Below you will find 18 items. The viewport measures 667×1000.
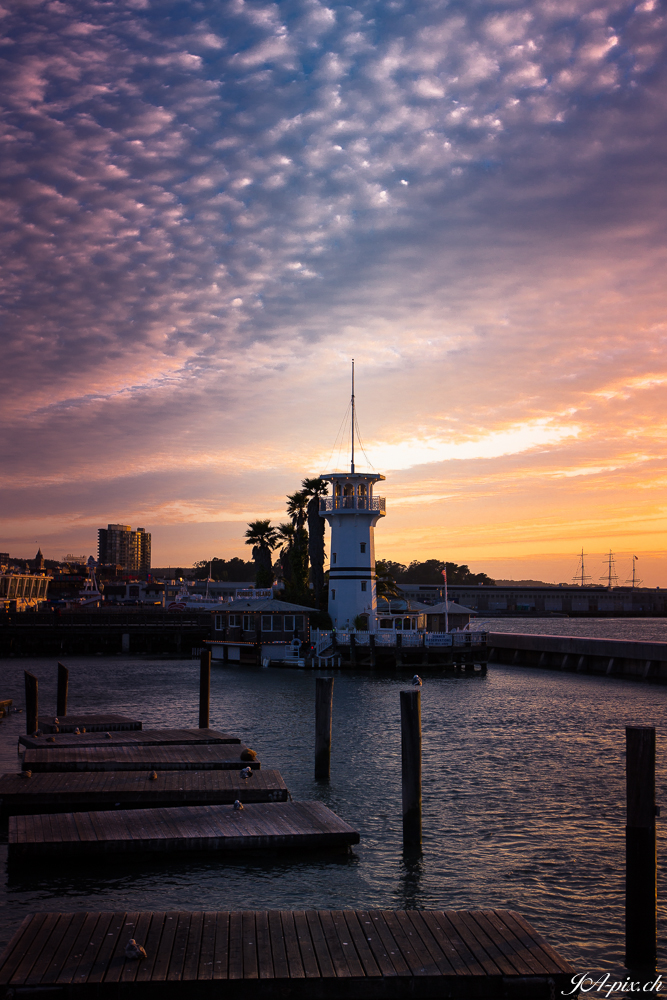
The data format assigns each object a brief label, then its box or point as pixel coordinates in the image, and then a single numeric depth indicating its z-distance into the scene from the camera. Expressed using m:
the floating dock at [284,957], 9.77
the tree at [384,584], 78.38
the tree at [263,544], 88.12
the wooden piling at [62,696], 32.78
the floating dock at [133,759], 22.42
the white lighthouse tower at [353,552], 64.50
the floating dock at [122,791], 19.17
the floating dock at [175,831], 15.84
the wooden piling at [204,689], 31.08
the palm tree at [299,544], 79.19
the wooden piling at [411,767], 17.38
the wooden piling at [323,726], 23.58
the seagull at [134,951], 10.08
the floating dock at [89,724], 28.72
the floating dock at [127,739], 25.38
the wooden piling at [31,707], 28.84
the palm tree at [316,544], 73.31
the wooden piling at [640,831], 11.85
